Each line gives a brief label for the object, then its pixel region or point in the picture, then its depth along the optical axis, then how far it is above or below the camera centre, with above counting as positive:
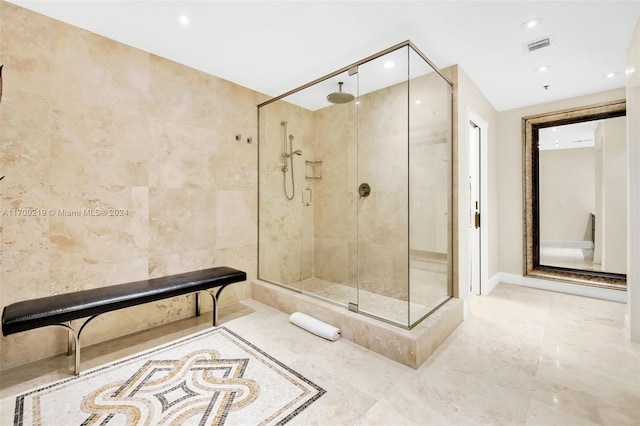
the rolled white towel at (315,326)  2.32 -1.02
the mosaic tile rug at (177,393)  1.48 -1.10
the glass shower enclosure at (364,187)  2.51 +0.29
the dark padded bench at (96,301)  1.70 -0.62
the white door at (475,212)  3.56 -0.01
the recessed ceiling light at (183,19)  2.09 +1.52
